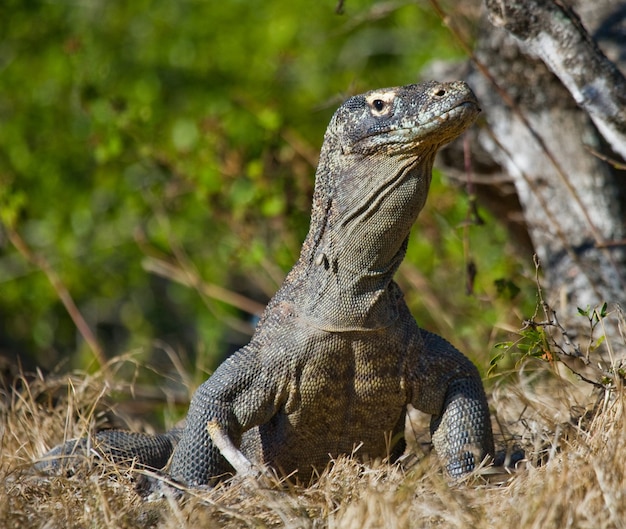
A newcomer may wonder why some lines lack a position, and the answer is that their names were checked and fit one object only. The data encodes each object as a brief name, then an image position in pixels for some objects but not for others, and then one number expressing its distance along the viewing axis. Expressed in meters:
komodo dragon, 7.33
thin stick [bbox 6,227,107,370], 14.25
